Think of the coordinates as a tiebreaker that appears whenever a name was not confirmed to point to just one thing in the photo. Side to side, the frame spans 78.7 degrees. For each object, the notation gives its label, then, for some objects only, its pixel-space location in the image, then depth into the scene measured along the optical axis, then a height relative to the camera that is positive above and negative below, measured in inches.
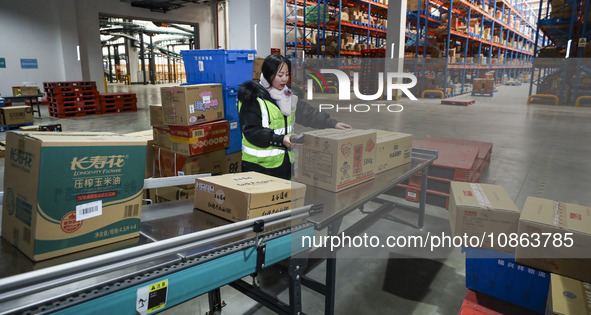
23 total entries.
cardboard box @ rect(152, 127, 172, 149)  150.5 -21.5
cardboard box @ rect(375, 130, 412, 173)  95.2 -17.0
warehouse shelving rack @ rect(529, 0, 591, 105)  414.6 +77.4
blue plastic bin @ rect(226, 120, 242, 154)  157.8 -22.2
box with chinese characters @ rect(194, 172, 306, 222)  63.4 -19.7
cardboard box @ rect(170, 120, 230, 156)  139.2 -20.1
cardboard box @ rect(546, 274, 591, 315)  60.6 -36.6
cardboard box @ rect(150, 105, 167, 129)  152.6 -12.4
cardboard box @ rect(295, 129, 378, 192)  79.5 -16.1
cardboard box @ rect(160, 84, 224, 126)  137.1 -6.7
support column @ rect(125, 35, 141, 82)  1123.3 +79.7
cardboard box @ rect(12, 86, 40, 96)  395.5 -5.6
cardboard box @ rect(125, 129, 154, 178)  136.7 -26.9
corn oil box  48.4 -14.7
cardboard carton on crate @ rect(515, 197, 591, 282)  75.9 -33.0
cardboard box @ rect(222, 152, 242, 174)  157.5 -33.6
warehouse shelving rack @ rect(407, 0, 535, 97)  473.1 +102.1
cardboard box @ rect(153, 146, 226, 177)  143.8 -31.2
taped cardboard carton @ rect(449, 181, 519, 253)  88.4 -31.5
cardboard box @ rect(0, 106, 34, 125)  314.2 -25.5
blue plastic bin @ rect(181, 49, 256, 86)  150.3 +8.9
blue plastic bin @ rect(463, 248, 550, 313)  80.5 -43.7
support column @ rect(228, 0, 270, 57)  286.8 +50.0
